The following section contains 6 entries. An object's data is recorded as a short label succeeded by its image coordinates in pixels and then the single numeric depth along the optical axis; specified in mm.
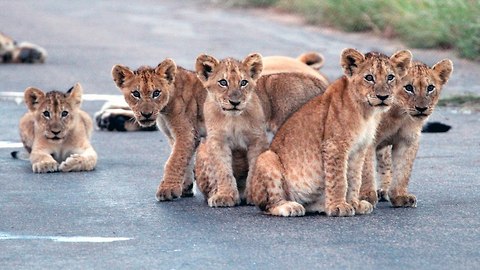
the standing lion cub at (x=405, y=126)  18891
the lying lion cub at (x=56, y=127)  23766
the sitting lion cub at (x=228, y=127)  19031
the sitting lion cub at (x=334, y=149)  18141
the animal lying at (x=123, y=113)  25875
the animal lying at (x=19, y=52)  39437
